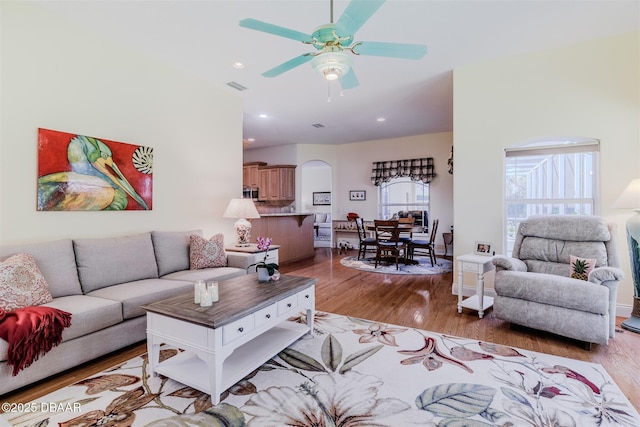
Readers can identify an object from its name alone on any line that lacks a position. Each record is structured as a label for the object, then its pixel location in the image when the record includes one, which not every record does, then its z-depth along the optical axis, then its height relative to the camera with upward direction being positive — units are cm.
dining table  564 -35
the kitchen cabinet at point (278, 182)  829 +84
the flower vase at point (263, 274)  263 -54
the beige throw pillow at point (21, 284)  201 -50
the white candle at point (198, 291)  205 -54
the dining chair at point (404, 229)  564 -30
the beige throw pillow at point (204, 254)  351 -49
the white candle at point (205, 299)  200 -58
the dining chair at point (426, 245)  581 -63
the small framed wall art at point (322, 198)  1028 +49
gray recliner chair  250 -61
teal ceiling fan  182 +116
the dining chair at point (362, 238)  620 -57
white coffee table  179 -78
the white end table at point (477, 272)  322 -66
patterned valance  728 +107
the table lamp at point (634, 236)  286 -23
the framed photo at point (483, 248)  351 -43
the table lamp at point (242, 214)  420 -2
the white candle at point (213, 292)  209 -56
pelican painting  268 +39
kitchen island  586 -42
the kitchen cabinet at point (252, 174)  869 +113
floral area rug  168 -116
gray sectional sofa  208 -68
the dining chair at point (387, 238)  552 -49
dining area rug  549 -107
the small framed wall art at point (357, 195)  824 +48
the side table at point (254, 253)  374 -53
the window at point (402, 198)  771 +38
